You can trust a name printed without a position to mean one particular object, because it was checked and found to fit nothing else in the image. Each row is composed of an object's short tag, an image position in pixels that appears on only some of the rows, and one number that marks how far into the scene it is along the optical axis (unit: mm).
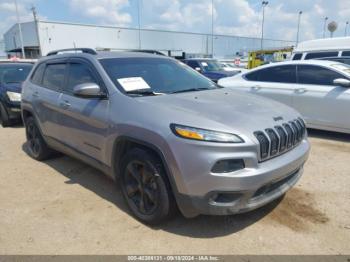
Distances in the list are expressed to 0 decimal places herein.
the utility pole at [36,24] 40706
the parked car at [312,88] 5957
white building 49597
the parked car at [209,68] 13445
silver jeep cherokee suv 2602
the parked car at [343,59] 8102
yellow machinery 23262
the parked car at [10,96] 8008
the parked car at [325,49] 9988
